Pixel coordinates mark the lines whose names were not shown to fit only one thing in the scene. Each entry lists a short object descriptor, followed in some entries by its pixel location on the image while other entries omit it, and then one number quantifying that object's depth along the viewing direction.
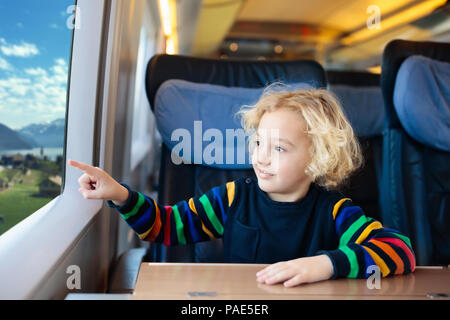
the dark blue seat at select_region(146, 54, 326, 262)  1.45
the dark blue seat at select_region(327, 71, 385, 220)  1.86
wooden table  0.66
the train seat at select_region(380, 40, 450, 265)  1.49
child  1.03
